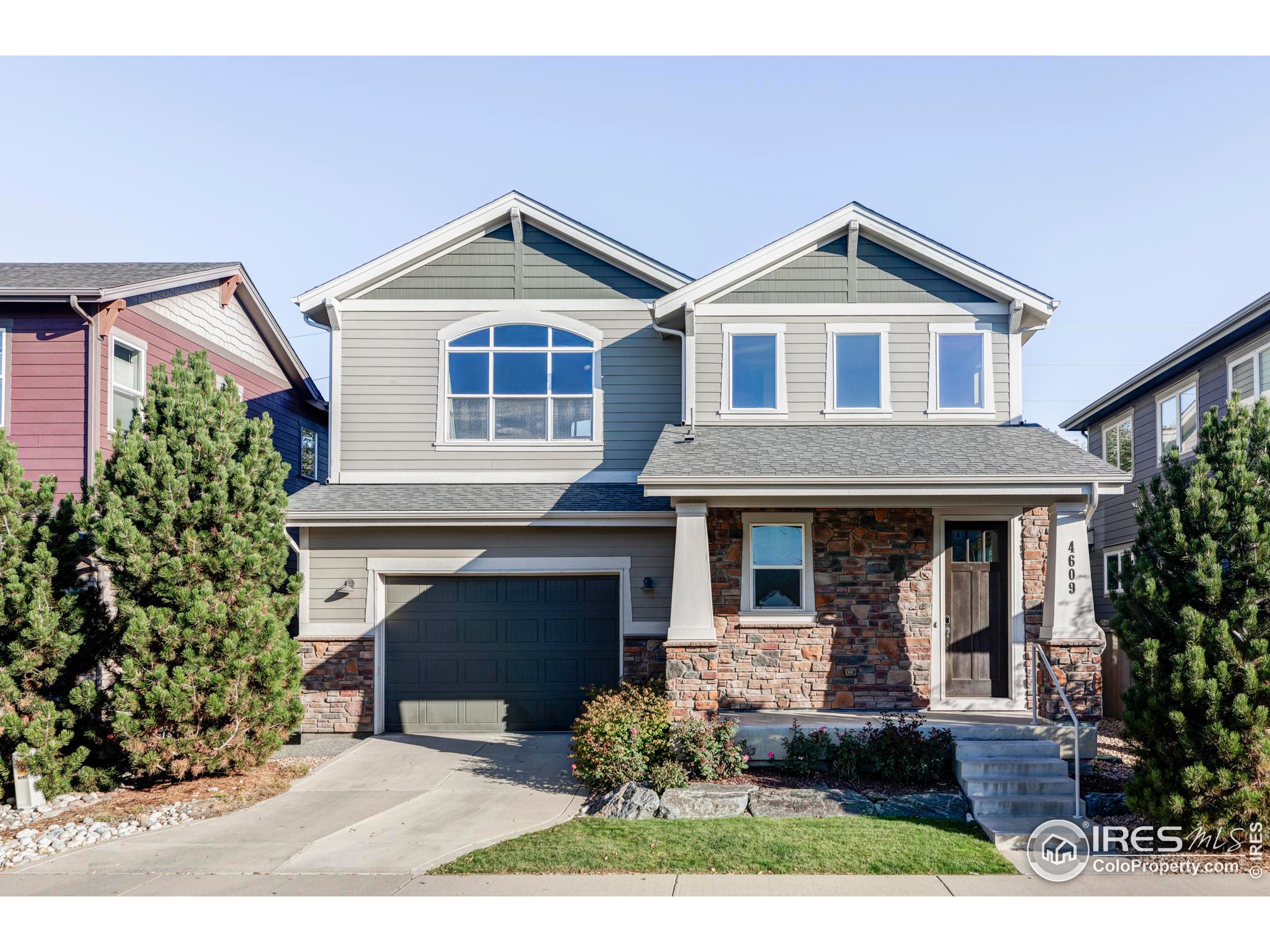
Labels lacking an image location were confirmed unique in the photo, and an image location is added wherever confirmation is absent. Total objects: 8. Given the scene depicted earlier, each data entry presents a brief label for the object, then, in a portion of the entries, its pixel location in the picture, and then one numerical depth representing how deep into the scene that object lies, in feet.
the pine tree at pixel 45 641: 28.91
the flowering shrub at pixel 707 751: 29.27
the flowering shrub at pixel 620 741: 29.14
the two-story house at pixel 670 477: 36.78
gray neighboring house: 44.55
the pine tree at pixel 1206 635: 23.13
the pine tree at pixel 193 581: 30.01
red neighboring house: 36.83
